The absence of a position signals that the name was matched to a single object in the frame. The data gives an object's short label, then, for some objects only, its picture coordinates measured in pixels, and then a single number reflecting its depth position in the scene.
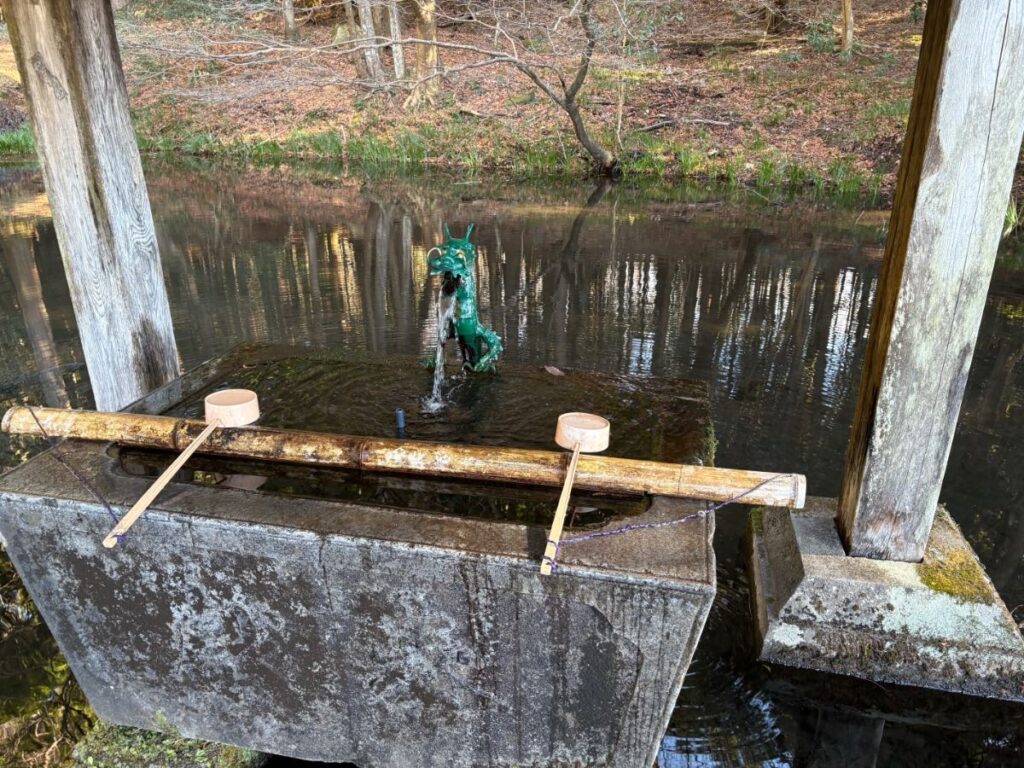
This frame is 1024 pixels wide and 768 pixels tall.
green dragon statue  3.10
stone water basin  1.82
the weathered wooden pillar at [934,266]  2.12
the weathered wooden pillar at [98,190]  2.71
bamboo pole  2.01
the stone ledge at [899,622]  2.67
